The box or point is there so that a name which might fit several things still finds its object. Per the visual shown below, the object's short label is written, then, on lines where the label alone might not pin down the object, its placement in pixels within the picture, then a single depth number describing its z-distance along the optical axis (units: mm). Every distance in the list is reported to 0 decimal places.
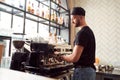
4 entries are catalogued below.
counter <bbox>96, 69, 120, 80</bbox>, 2996
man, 1806
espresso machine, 1761
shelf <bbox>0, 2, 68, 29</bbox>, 2401
